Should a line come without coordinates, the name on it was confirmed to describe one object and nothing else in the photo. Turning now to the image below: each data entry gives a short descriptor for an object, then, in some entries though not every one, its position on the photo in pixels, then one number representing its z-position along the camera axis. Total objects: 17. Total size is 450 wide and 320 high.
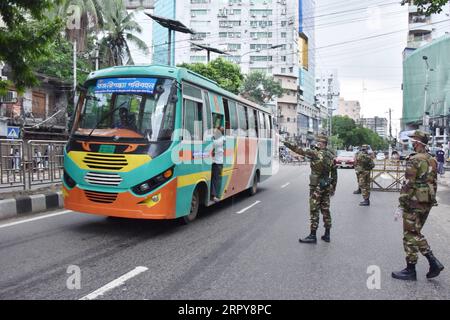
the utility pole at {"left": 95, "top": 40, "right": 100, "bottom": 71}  30.57
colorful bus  6.71
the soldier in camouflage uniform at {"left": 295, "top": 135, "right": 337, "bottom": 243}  6.86
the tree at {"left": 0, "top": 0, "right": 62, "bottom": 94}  6.88
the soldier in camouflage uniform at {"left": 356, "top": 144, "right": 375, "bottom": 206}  12.10
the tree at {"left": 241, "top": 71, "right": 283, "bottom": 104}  56.62
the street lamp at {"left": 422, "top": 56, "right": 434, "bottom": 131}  32.41
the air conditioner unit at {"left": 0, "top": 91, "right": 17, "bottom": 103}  24.11
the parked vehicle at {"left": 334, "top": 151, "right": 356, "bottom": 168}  33.62
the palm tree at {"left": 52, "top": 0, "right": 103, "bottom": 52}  24.06
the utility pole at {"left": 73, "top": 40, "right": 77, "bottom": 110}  27.38
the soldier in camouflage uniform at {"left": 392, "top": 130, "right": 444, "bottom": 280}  5.06
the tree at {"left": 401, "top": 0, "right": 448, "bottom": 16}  12.04
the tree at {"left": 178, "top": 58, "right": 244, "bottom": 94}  34.84
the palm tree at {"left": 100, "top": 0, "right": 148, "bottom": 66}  29.97
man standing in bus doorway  8.97
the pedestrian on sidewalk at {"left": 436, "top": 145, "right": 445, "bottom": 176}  25.50
